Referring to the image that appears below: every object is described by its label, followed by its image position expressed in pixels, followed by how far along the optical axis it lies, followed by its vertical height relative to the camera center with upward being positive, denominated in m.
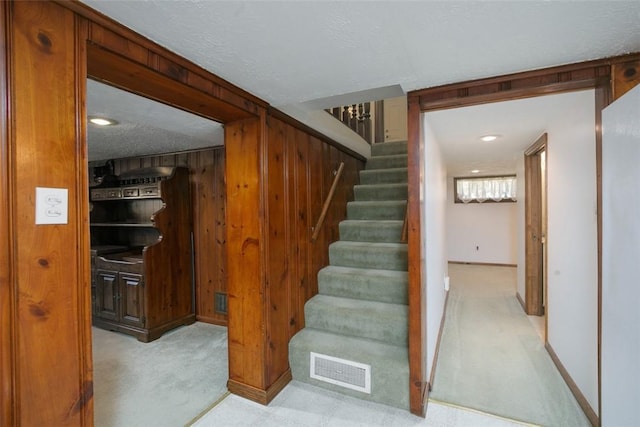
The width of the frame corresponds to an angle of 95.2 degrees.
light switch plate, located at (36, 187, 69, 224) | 0.93 +0.03
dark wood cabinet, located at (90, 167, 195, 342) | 3.05 -0.57
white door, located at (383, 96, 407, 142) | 5.72 +1.80
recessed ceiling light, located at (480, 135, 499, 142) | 2.80 +0.71
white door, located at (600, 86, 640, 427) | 1.23 -0.24
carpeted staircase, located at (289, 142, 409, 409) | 2.01 -0.81
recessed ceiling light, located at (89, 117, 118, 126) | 2.15 +0.71
